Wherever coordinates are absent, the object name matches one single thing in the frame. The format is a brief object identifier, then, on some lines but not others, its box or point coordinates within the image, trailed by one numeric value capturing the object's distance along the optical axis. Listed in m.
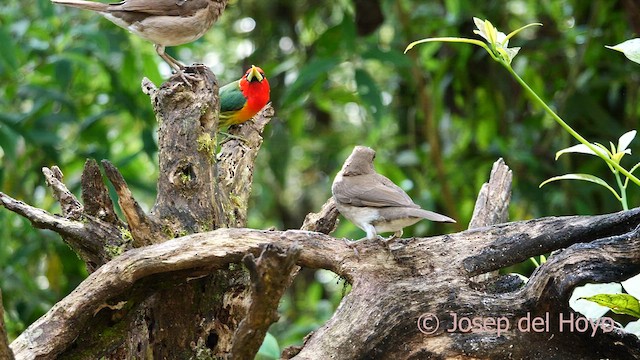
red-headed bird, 7.70
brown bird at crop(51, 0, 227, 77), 8.21
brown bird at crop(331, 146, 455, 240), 5.69
